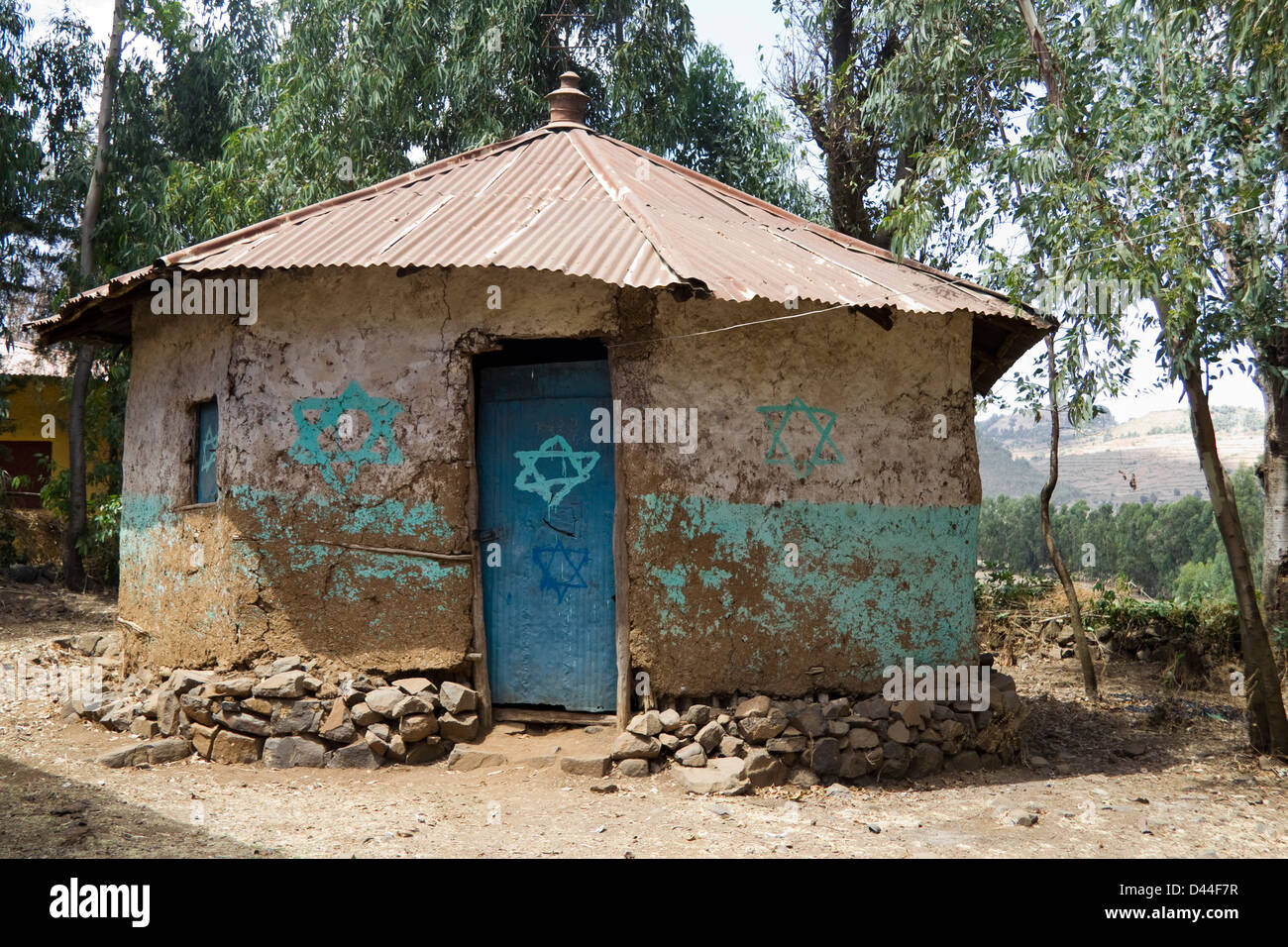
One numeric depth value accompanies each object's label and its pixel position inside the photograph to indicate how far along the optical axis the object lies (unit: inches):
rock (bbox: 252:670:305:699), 241.9
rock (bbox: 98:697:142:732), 267.6
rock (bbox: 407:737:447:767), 239.8
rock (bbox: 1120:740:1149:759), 287.3
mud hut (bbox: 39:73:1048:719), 242.2
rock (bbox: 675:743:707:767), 233.8
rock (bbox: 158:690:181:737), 254.4
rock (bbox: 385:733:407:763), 238.2
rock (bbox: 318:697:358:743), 240.4
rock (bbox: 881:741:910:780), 245.3
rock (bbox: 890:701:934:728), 249.3
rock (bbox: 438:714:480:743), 242.2
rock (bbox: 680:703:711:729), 238.8
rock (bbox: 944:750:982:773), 256.1
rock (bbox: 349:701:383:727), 239.6
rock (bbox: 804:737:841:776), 239.5
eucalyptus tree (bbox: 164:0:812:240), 516.7
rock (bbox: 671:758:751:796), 225.0
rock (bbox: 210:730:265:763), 243.3
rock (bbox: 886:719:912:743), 247.1
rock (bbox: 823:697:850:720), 244.8
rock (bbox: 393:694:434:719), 239.1
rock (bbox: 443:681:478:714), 243.6
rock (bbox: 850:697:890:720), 247.0
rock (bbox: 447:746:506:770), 238.1
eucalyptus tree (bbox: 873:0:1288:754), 251.0
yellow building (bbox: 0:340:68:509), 663.1
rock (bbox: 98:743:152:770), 241.6
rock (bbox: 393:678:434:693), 243.1
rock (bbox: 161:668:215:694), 252.1
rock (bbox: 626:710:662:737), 235.5
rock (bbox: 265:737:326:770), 239.6
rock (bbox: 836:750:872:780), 241.9
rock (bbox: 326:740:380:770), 238.5
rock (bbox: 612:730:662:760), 233.6
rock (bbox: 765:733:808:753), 237.9
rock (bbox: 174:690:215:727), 247.7
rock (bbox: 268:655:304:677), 246.8
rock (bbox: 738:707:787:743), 237.3
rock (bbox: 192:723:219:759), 246.2
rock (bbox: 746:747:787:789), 231.6
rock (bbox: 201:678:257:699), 245.8
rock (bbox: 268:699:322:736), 242.1
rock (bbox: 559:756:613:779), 232.4
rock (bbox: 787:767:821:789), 236.8
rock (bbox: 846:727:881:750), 244.1
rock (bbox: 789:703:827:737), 240.8
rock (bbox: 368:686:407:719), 239.1
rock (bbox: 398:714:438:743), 238.1
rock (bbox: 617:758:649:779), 231.6
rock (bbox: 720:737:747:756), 237.0
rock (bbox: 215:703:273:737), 243.8
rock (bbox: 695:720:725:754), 236.8
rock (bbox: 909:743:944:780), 249.6
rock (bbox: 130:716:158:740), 260.7
